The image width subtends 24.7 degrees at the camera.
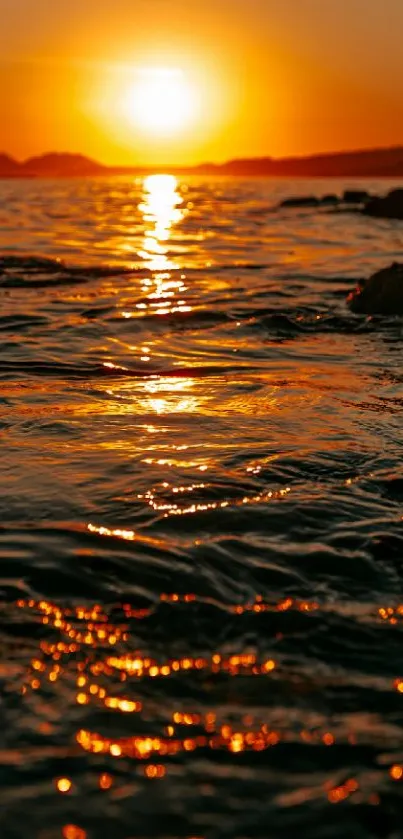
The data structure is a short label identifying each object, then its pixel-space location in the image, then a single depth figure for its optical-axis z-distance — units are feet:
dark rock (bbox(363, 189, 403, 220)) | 150.01
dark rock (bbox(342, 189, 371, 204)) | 235.81
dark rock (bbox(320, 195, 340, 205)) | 232.53
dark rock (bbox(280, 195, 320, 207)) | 214.98
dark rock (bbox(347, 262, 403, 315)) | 46.32
